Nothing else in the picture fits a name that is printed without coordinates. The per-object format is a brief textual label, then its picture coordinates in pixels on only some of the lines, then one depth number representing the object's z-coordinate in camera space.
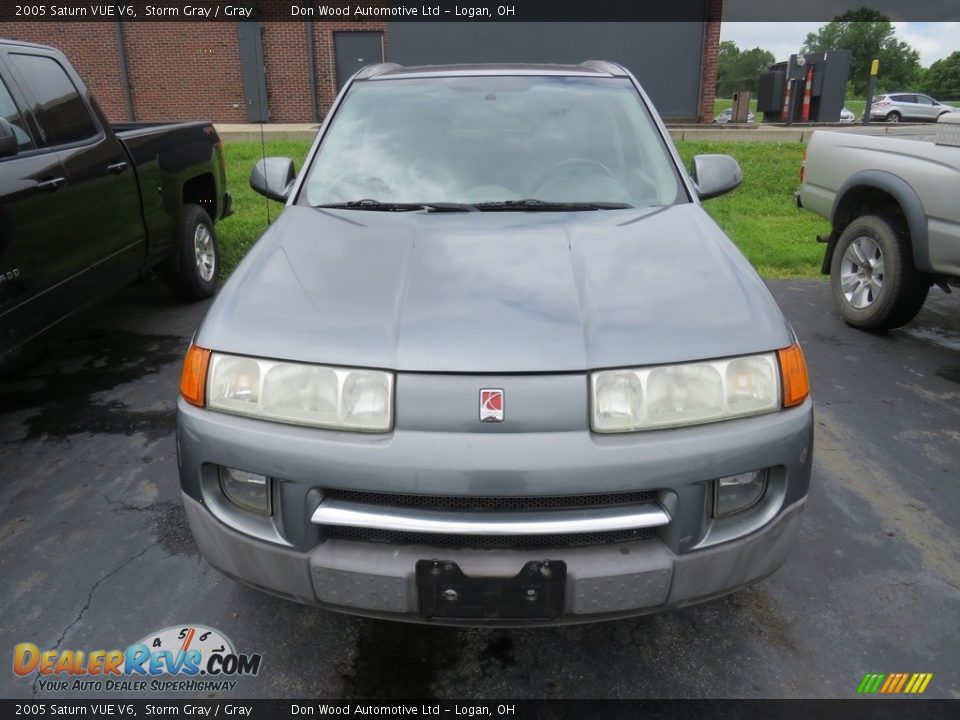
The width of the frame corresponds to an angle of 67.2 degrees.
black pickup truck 3.47
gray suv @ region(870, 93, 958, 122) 33.88
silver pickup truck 4.41
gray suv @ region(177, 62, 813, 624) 1.78
